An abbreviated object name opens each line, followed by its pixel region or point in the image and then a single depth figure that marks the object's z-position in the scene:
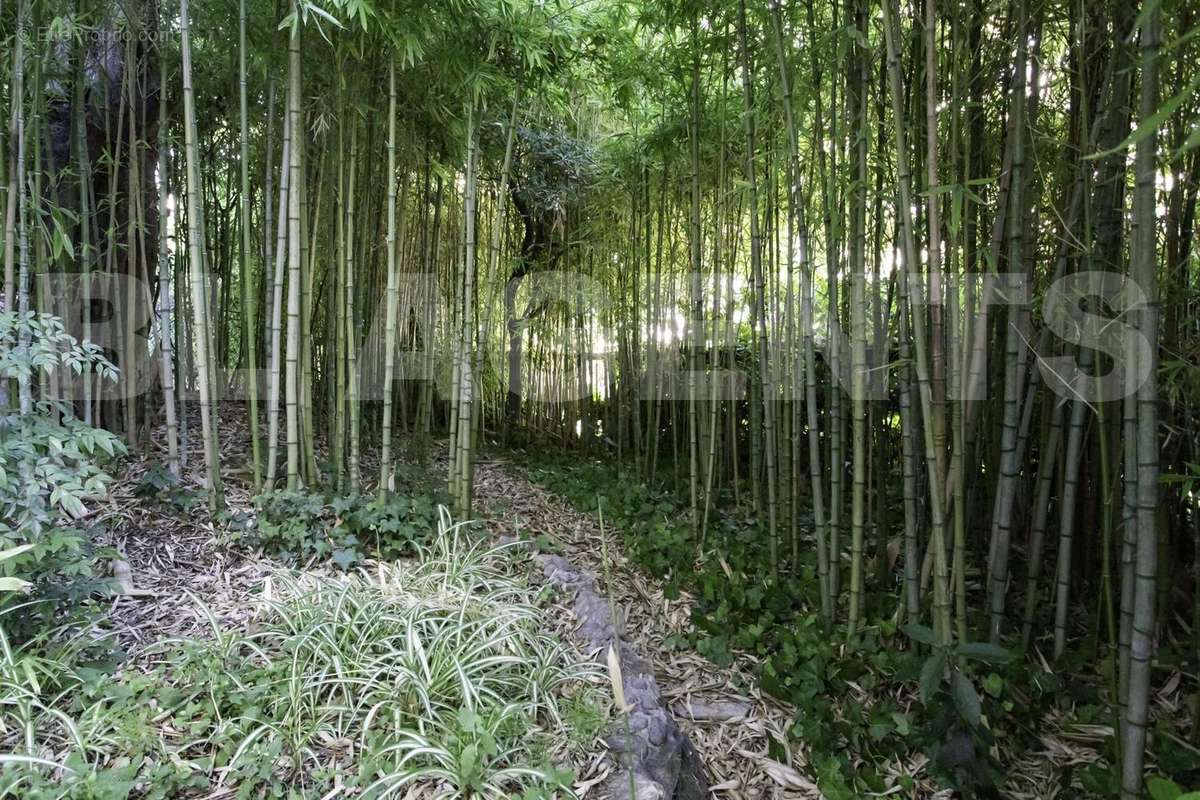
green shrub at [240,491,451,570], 2.00
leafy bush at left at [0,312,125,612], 1.35
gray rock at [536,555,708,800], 1.24
